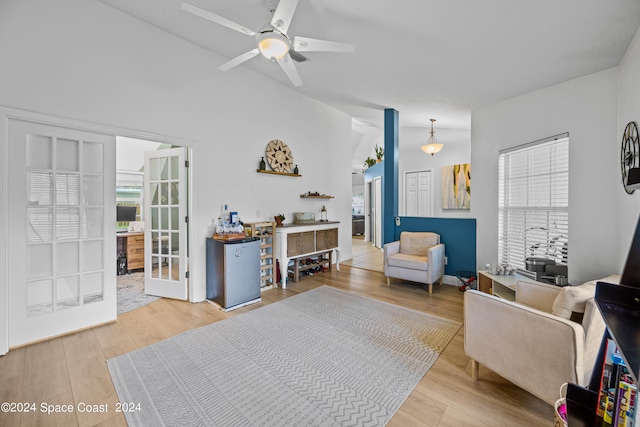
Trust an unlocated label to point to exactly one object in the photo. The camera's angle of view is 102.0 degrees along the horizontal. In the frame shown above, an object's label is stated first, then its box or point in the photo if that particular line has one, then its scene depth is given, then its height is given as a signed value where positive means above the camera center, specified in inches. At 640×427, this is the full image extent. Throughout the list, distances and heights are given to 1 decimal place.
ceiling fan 76.1 +57.1
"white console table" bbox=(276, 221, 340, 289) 155.7 -20.0
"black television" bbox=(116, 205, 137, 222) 193.5 -2.5
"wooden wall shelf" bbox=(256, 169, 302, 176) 155.7 +24.0
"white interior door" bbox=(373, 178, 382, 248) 309.9 -0.7
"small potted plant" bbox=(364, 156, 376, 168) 291.4 +54.9
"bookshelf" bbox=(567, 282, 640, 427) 38.7 -16.6
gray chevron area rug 62.6 -48.3
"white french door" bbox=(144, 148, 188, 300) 131.1 -6.9
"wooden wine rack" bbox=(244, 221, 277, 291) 150.0 -23.9
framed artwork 219.0 +21.0
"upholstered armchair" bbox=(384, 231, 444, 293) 144.6 -28.2
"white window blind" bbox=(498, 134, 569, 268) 117.5 +4.5
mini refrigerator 123.4 -30.7
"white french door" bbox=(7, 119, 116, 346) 88.0 -7.9
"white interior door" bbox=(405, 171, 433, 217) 242.4 +16.2
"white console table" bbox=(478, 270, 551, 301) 113.7 -34.8
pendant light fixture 206.2 +50.5
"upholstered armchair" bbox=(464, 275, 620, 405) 55.2 -30.5
